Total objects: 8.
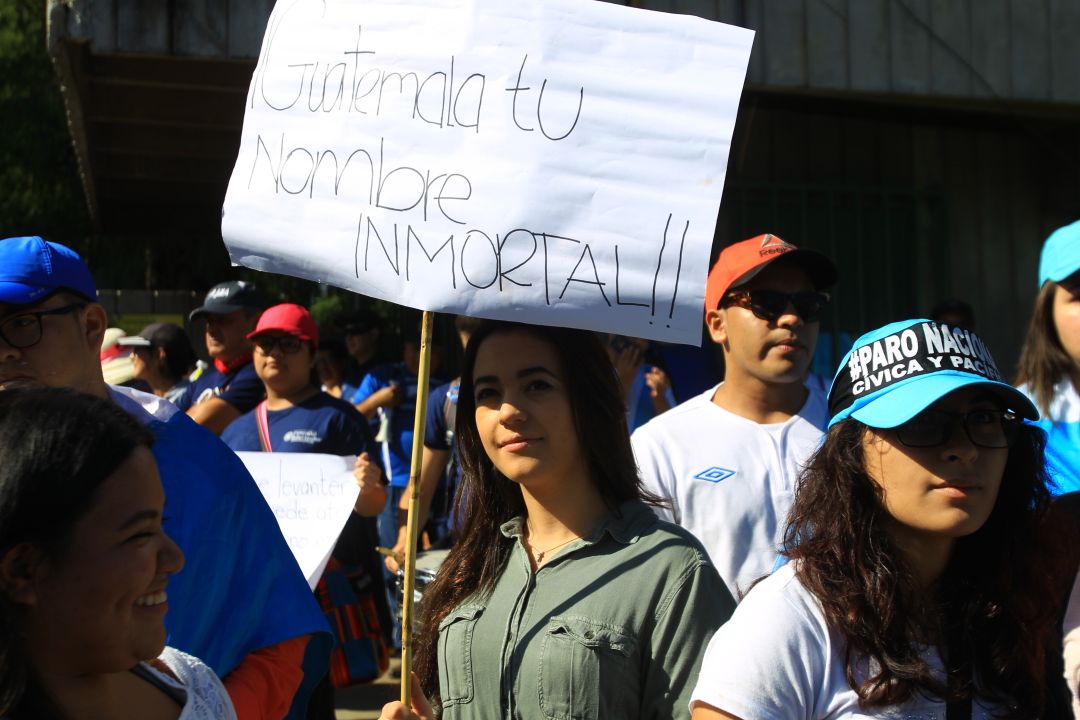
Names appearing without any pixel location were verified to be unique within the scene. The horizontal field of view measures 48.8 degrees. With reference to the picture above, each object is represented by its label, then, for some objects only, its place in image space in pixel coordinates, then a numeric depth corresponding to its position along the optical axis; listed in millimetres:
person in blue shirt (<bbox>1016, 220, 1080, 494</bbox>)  2961
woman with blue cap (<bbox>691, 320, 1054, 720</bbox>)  2012
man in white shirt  3410
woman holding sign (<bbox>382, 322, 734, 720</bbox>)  2420
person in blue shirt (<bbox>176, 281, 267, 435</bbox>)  6020
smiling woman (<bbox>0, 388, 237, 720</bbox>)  1614
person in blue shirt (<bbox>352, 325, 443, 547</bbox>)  7328
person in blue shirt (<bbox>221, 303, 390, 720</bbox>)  5293
